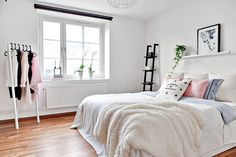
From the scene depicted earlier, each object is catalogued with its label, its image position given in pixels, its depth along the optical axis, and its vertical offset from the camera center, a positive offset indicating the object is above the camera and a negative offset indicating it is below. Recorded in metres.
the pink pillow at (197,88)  2.38 -0.22
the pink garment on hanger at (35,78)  3.04 -0.09
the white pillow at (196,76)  2.70 -0.05
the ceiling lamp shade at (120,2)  2.61 +1.12
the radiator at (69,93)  3.45 -0.43
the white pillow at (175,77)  2.93 -0.07
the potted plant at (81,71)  3.77 +0.04
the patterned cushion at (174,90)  2.43 -0.24
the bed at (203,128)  1.79 -0.62
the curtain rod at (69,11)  3.27 +1.26
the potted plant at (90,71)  3.89 +0.04
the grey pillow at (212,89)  2.30 -0.21
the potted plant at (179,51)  3.25 +0.42
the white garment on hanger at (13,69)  2.84 +0.06
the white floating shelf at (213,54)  2.60 +0.31
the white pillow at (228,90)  2.25 -0.22
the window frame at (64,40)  3.51 +0.74
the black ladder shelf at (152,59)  4.03 +0.29
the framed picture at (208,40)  2.75 +0.57
